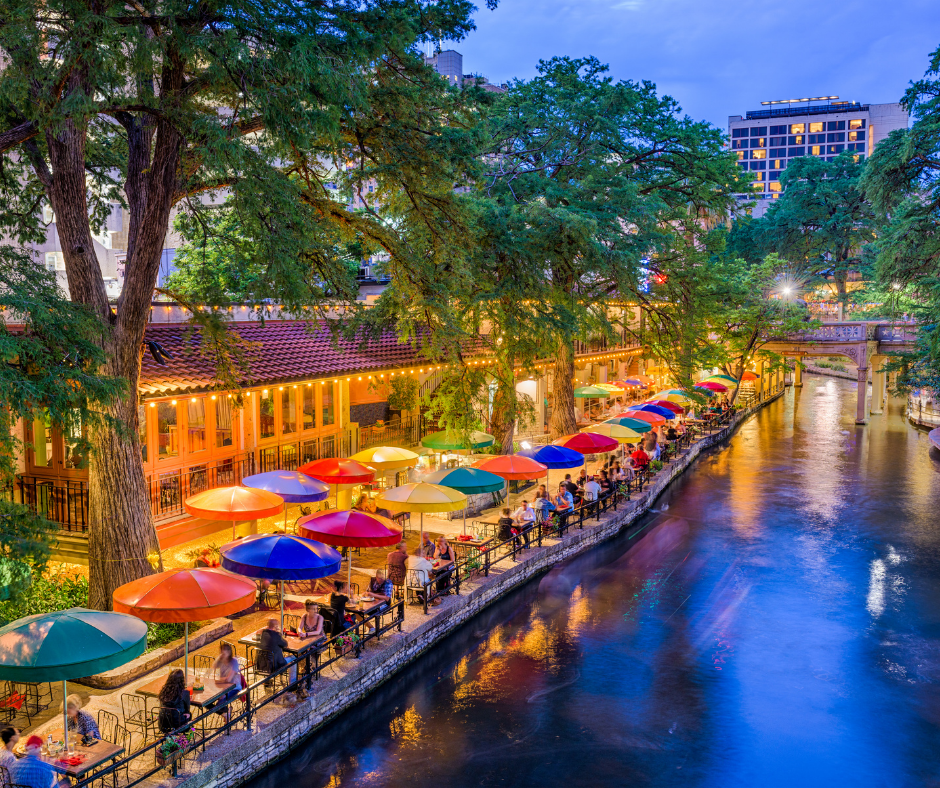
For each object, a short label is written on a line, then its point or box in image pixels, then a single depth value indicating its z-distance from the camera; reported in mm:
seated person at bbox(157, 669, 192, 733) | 9578
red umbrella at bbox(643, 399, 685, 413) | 36094
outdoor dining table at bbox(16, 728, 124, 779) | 8429
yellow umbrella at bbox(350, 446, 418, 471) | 19609
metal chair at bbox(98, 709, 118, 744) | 9922
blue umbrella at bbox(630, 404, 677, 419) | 33206
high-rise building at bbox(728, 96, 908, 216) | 158250
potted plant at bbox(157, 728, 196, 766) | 9008
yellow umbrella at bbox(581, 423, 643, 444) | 26469
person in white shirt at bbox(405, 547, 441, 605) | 15078
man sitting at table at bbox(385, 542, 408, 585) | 15398
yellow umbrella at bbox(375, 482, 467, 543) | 15938
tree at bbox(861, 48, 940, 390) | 28719
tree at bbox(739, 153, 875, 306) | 67375
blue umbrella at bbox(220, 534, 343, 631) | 11828
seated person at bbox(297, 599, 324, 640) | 12188
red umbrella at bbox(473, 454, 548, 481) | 19625
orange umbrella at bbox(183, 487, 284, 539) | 14617
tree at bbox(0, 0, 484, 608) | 10727
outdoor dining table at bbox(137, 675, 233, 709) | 10136
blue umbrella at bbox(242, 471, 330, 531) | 16234
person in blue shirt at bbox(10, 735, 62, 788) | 8016
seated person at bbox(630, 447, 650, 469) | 28547
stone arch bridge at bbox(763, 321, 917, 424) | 48250
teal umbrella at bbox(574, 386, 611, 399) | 35656
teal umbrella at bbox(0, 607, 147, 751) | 8430
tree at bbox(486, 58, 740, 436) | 22859
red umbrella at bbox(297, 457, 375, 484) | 18297
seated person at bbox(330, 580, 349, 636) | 13075
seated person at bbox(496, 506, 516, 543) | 19344
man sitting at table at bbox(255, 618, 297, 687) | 11312
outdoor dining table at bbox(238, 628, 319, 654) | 11888
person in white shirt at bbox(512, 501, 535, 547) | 20031
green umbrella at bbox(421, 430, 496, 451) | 21375
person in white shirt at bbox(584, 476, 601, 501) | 23047
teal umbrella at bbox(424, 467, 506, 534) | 17781
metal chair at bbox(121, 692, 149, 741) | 9977
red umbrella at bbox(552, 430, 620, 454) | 24391
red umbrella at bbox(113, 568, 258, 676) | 10047
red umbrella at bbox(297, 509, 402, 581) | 13703
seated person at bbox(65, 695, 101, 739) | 9031
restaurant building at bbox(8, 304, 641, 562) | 16297
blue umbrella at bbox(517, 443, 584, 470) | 21844
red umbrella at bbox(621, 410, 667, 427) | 30872
